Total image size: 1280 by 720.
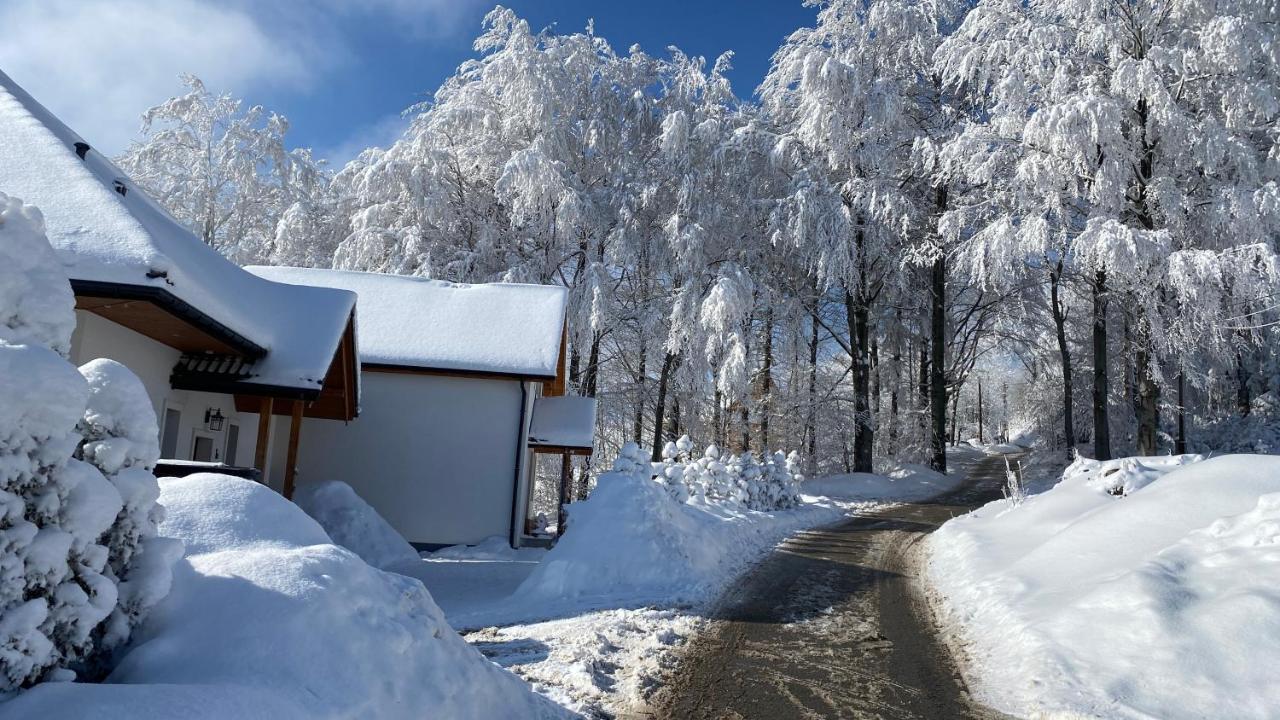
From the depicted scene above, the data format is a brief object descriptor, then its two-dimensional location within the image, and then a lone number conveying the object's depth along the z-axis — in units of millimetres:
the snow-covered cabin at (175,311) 8133
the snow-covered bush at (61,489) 2568
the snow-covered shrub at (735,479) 15398
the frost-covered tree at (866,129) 20375
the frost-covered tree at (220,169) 24688
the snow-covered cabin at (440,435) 14461
